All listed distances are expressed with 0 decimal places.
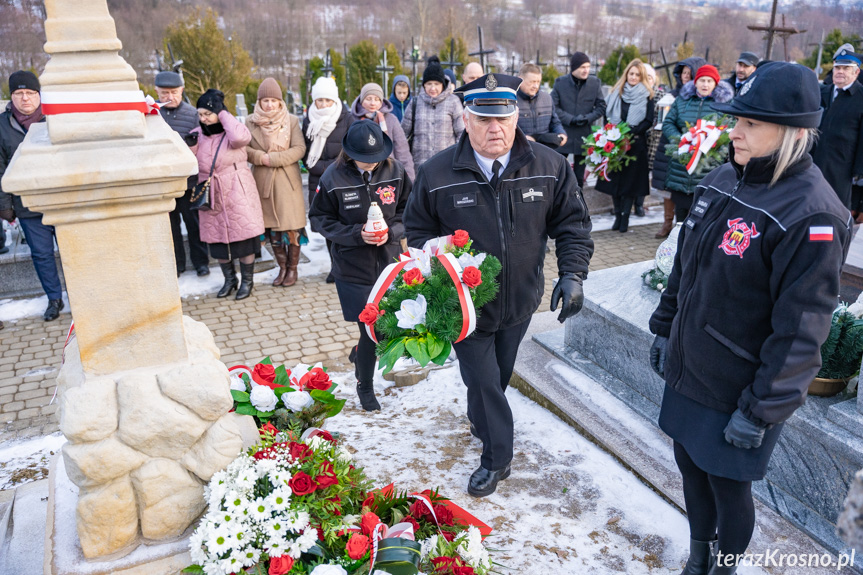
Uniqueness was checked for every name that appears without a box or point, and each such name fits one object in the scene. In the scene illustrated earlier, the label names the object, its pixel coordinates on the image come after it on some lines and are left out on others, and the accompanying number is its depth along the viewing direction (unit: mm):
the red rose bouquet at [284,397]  2861
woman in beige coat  6309
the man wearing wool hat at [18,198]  5645
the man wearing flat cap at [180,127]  6367
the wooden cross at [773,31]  9297
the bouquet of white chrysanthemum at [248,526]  2207
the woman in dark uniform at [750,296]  2023
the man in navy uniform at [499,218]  3039
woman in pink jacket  6066
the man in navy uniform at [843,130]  6152
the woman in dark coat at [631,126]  7895
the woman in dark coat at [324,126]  6453
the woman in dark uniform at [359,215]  4023
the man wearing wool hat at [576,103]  8094
